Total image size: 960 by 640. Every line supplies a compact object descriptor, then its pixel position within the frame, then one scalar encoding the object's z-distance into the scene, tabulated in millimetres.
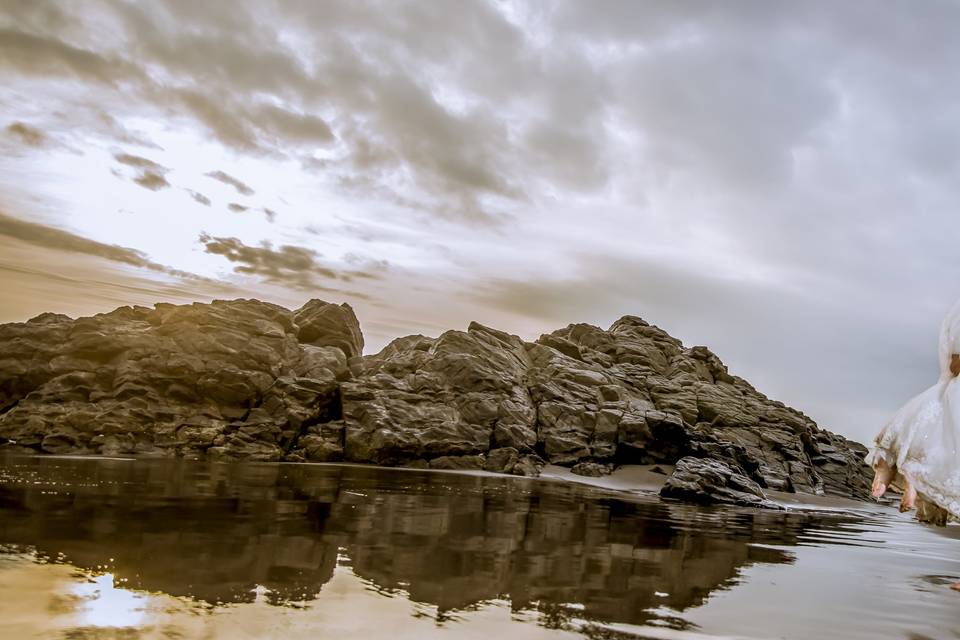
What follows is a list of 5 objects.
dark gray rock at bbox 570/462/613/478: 33812
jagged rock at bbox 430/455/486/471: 34000
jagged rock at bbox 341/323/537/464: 34562
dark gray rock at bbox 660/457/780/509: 24875
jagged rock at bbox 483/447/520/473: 34469
